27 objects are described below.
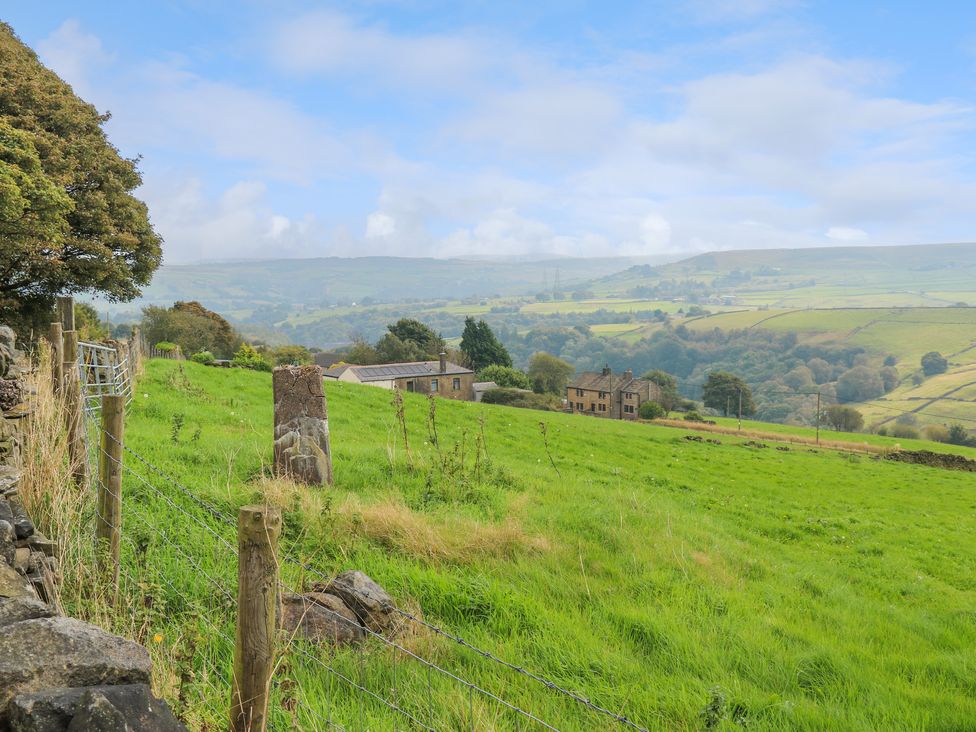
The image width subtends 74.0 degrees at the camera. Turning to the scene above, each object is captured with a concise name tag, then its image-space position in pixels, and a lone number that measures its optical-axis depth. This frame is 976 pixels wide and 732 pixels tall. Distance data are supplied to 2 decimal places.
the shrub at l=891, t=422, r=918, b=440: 82.75
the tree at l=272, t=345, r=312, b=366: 69.44
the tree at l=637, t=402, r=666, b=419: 72.81
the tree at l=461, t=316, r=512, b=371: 92.88
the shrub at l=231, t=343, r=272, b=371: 42.62
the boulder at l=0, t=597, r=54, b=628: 3.20
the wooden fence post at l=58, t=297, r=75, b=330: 15.71
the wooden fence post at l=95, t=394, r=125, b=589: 5.55
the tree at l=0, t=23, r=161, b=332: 21.95
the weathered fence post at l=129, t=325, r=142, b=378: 21.61
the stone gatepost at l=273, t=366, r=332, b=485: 10.52
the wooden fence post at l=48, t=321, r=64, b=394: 7.99
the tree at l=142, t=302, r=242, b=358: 59.88
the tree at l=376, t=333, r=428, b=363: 91.44
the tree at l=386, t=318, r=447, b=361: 95.31
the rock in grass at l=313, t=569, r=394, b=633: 5.81
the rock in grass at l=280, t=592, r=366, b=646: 5.43
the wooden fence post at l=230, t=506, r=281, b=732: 3.28
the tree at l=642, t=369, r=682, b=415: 94.94
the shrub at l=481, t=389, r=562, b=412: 71.94
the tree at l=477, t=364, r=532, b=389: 86.19
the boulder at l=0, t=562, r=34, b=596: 3.59
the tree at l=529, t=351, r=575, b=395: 97.69
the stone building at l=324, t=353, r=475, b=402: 72.25
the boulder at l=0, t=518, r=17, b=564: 4.10
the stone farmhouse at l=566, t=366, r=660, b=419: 86.94
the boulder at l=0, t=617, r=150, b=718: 2.84
